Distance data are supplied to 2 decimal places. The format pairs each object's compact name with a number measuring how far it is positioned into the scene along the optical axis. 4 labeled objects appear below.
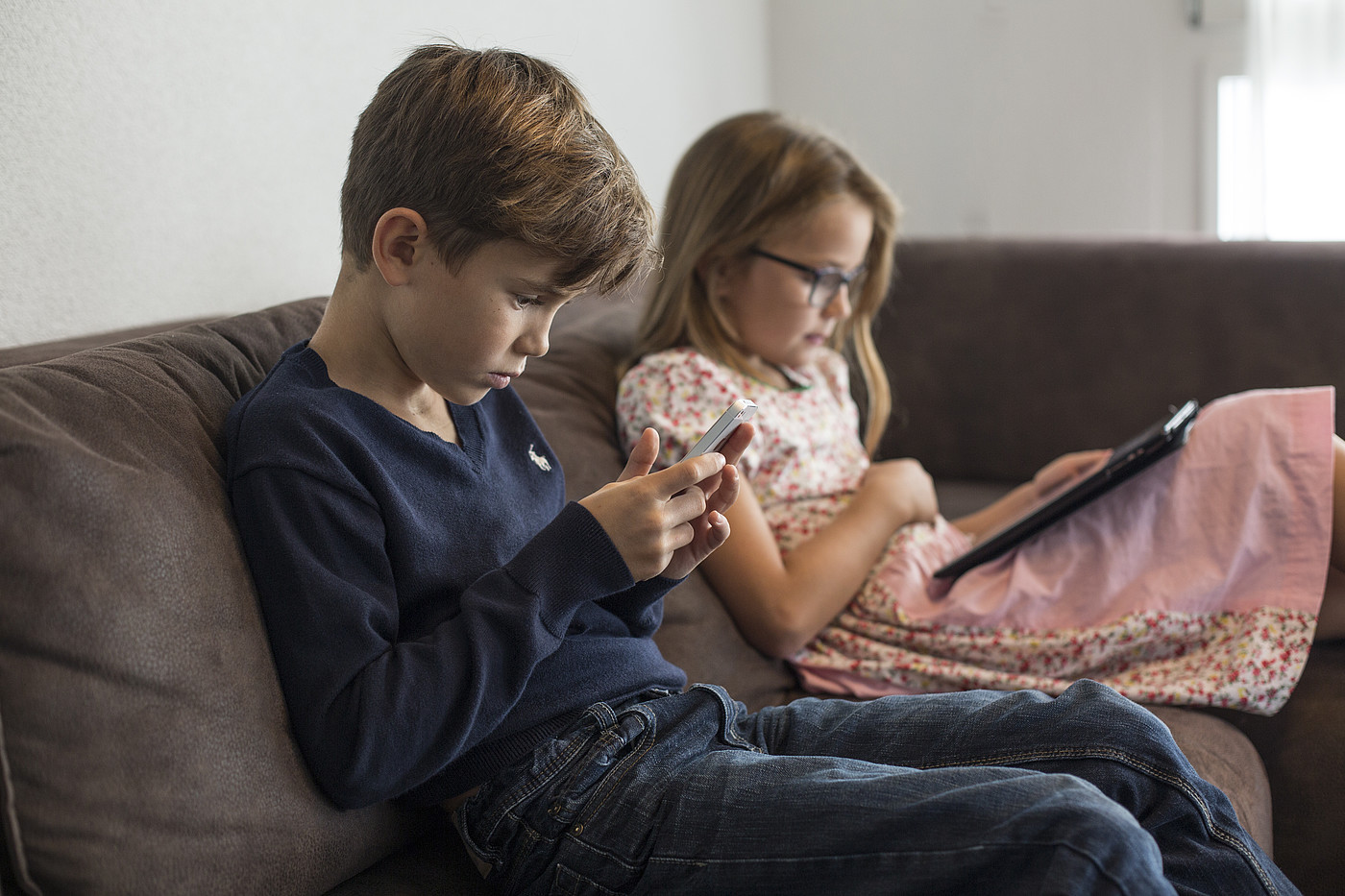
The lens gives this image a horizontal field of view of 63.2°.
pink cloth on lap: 1.29
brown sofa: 0.72
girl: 1.29
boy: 0.80
